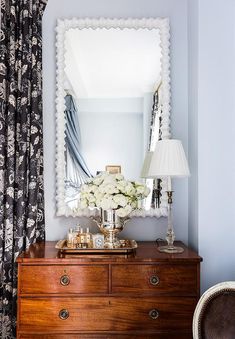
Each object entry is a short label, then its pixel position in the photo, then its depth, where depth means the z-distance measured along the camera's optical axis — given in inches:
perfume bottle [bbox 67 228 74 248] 81.0
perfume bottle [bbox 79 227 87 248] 80.2
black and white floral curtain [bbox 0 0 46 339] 88.5
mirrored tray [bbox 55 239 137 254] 76.7
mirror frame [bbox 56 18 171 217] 93.5
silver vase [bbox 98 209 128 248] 81.4
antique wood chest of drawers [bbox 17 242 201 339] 74.0
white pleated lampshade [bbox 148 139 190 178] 78.9
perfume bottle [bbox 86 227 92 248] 80.5
